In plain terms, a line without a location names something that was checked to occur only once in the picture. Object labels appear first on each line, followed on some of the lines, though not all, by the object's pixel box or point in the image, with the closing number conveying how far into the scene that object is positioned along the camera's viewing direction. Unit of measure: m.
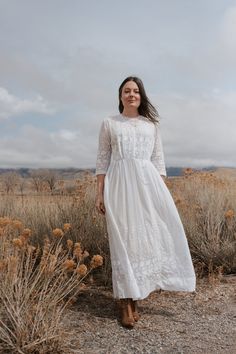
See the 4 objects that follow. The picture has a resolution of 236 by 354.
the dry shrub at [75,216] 5.93
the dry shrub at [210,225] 6.04
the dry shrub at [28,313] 3.49
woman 4.24
